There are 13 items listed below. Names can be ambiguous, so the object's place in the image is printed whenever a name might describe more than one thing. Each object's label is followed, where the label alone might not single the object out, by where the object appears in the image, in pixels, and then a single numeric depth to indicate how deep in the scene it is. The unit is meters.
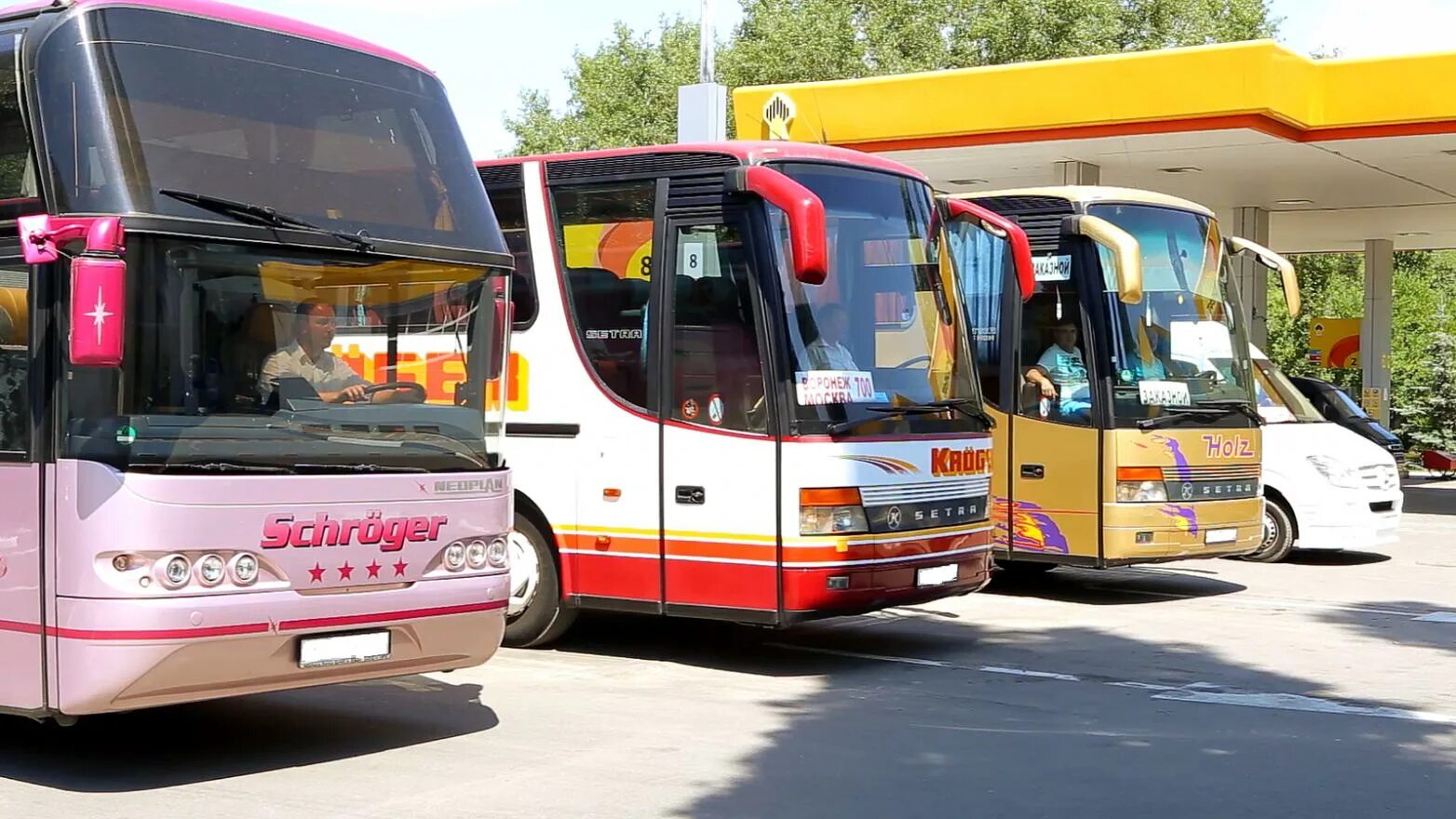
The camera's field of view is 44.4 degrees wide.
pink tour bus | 6.69
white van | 16.31
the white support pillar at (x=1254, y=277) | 26.83
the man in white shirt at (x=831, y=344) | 9.73
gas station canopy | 20.25
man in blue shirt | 13.19
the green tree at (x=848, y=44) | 46.53
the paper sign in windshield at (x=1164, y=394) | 13.21
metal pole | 20.97
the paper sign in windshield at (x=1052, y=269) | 13.31
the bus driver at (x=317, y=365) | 7.12
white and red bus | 9.67
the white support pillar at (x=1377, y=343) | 30.33
